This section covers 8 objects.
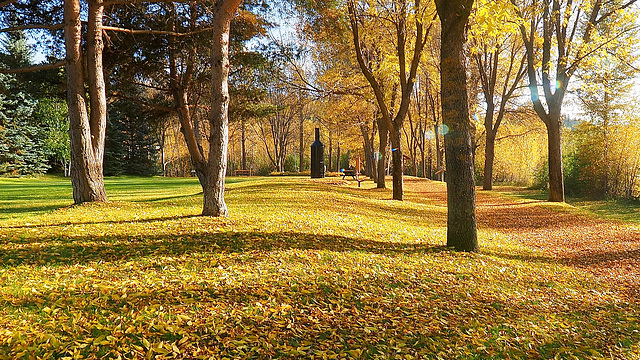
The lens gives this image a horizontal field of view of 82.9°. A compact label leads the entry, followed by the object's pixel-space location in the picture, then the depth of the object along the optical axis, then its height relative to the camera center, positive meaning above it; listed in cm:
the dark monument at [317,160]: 2416 +80
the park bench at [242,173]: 4211 -6
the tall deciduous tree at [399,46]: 1284 +467
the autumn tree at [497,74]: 2019 +567
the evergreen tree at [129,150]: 3647 +257
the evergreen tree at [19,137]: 2934 +324
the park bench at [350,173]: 3152 -18
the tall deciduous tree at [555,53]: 1265 +426
